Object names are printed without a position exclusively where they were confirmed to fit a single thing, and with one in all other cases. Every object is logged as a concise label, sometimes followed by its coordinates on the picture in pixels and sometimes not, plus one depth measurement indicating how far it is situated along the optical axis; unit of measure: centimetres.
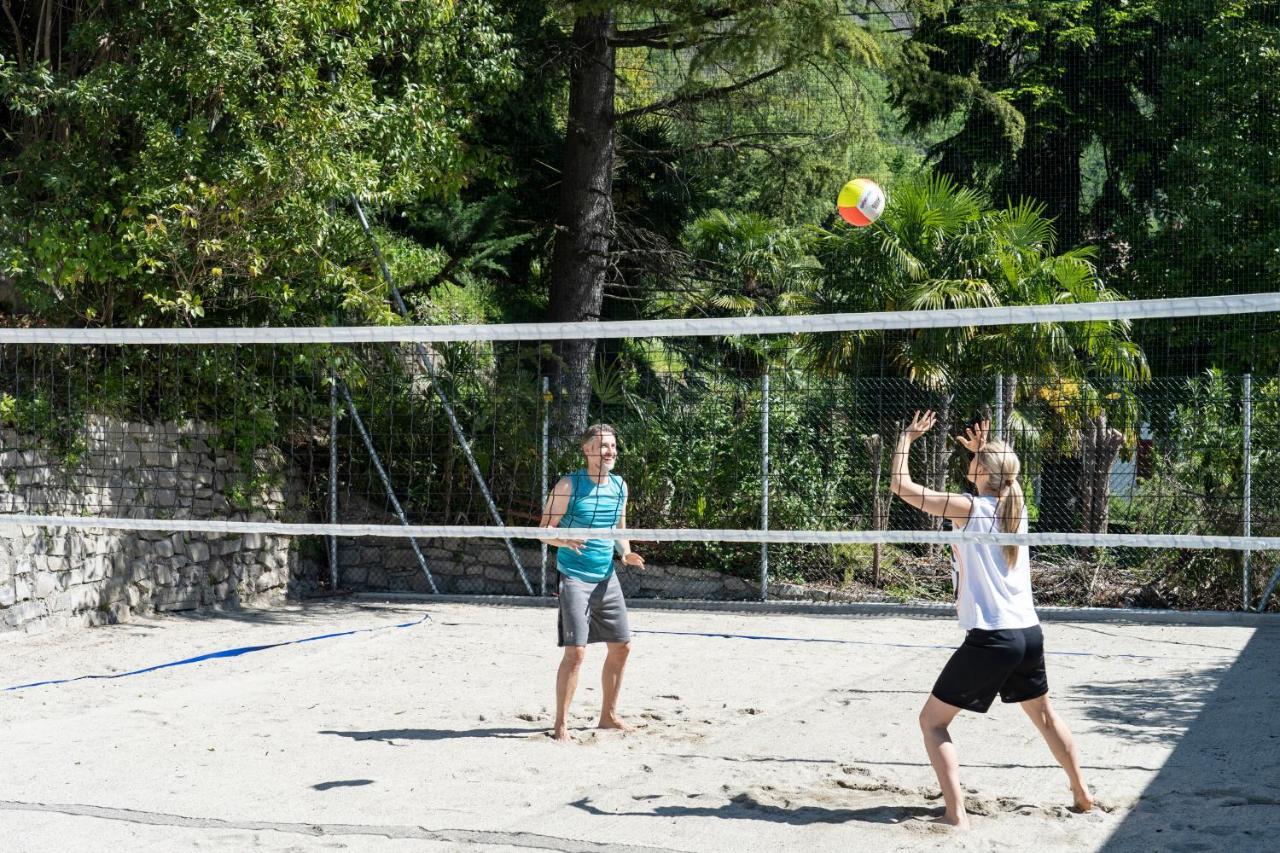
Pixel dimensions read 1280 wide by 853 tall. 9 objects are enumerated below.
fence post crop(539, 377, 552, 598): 1215
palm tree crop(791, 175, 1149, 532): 1322
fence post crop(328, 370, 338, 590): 1282
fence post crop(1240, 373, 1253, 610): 1138
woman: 506
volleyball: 962
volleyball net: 1144
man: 671
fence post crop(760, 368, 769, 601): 1243
